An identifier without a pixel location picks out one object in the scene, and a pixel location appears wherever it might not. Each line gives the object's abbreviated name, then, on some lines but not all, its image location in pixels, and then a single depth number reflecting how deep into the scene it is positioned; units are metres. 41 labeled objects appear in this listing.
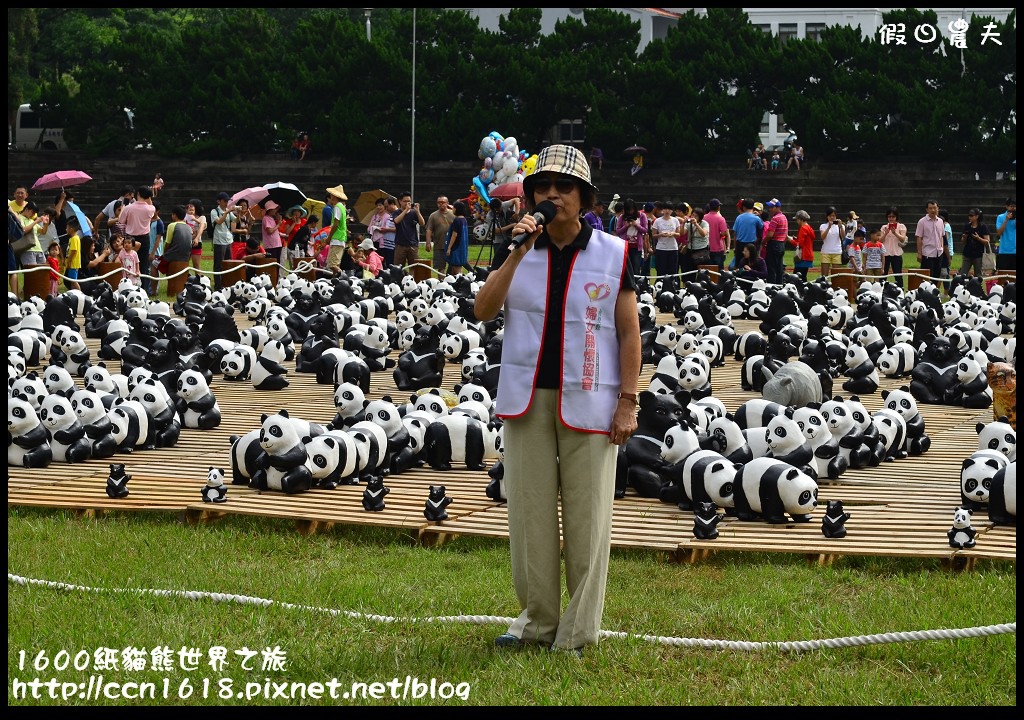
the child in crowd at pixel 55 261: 20.30
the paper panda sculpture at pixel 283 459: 8.95
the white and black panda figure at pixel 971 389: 12.82
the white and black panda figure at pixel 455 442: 9.85
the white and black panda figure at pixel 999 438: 9.03
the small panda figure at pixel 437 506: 8.20
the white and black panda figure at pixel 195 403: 11.53
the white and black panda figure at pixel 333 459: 9.00
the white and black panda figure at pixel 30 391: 10.05
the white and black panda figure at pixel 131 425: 10.30
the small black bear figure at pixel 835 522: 7.77
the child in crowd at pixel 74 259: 21.33
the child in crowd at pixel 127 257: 21.20
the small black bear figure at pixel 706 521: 7.74
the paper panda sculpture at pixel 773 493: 8.10
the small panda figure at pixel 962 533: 7.35
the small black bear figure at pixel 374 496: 8.48
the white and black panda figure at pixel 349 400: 10.82
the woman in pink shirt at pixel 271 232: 23.78
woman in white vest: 5.64
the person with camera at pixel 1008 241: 22.56
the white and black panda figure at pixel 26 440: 9.73
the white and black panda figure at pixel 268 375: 13.80
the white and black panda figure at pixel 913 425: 10.58
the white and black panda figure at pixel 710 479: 8.38
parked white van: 47.25
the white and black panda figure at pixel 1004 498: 7.80
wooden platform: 7.63
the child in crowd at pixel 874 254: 23.86
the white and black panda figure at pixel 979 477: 8.20
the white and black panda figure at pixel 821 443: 9.36
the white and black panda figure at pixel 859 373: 13.65
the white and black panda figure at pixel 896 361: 14.68
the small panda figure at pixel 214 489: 8.52
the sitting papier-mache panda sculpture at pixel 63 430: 9.88
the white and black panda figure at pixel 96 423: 10.15
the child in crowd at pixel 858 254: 24.09
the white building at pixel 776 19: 59.69
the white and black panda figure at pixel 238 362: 14.17
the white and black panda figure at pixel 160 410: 10.70
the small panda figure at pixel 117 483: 8.79
